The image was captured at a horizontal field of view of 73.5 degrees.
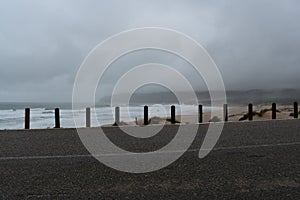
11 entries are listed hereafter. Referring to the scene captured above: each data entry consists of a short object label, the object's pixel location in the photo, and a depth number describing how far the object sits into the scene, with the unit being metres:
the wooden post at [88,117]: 9.28
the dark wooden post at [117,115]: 9.75
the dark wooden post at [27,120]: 8.82
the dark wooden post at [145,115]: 9.70
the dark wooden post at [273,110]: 10.96
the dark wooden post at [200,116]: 10.37
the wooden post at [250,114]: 10.79
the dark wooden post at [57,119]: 9.09
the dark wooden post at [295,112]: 11.25
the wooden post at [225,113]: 10.64
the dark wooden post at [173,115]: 10.00
